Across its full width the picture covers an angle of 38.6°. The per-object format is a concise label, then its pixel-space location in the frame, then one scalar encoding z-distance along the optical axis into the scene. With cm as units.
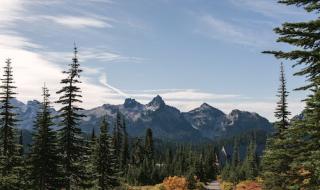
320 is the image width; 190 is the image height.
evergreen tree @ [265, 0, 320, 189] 1446
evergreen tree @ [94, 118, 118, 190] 4759
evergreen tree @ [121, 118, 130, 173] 12259
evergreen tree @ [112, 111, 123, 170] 11088
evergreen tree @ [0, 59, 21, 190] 4278
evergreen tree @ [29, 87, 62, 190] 3916
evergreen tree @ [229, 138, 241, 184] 11446
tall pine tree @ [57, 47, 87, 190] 3844
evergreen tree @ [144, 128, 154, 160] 13325
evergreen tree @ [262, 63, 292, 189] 3700
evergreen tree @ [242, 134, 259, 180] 11454
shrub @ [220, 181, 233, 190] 9792
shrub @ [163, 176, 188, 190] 8500
